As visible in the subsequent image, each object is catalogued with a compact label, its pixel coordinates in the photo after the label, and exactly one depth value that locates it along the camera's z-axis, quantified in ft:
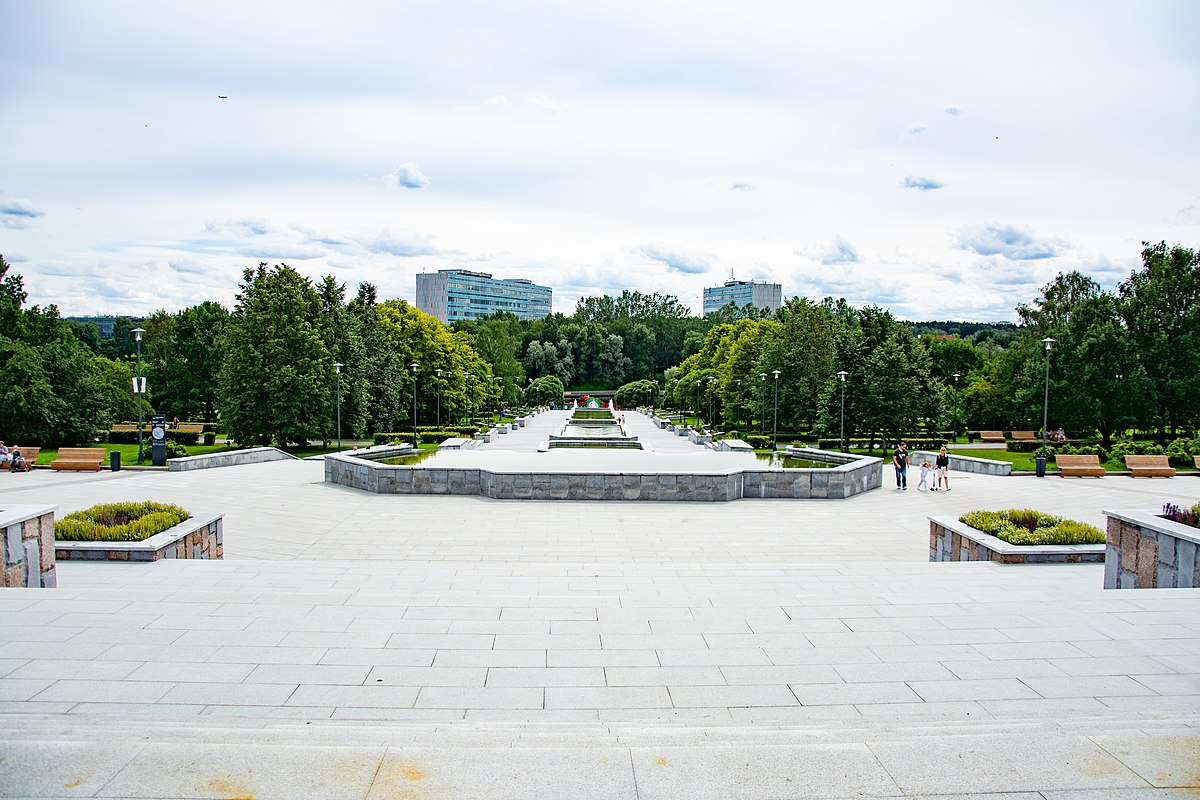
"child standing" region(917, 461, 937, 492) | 62.80
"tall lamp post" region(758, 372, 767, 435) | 122.93
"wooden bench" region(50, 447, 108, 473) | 74.49
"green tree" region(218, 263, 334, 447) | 97.60
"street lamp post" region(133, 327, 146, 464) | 73.02
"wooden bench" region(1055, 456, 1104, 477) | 73.72
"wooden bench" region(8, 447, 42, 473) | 78.23
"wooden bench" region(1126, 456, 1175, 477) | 73.97
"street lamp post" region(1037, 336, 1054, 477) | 72.28
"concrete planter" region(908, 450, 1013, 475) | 75.60
